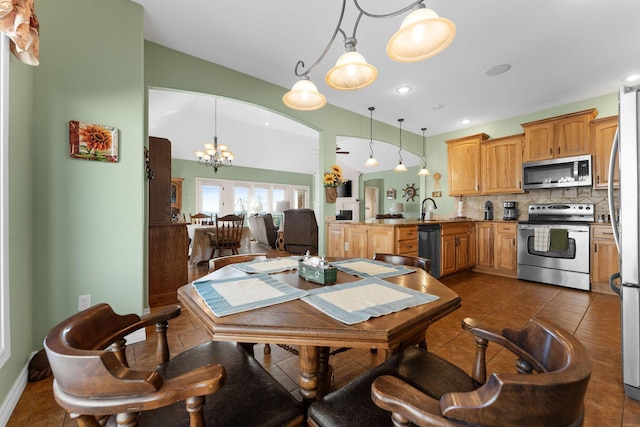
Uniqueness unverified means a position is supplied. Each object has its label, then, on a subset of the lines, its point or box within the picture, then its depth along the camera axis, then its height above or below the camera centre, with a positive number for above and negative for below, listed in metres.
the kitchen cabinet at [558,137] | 3.68 +1.13
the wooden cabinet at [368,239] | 3.31 -0.36
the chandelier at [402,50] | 1.20 +0.85
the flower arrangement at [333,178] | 3.89 +0.52
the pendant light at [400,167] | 4.85 +0.84
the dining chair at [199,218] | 6.34 -0.14
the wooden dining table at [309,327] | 0.76 -0.35
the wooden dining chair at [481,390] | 0.49 -0.41
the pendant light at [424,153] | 5.82 +1.33
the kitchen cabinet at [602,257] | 3.27 -0.57
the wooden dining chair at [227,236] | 4.55 -0.40
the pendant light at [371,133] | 4.39 +1.44
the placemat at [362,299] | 0.88 -0.33
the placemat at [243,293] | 0.92 -0.33
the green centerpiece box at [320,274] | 1.22 -0.29
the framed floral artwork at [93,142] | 1.90 +0.54
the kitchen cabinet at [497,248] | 4.16 -0.59
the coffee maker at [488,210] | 4.78 +0.05
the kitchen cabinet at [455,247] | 3.88 -0.55
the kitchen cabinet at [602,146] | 3.49 +0.90
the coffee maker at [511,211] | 4.51 +0.03
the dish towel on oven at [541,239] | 3.72 -0.38
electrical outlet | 1.93 -0.65
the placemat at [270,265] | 1.46 -0.31
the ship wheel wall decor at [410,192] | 8.46 +0.69
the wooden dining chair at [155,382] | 0.57 -0.42
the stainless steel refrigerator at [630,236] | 1.50 -0.14
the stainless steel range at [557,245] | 3.49 -0.46
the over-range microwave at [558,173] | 3.68 +0.59
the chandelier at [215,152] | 6.08 +1.49
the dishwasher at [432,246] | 3.77 -0.48
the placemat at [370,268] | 1.40 -0.32
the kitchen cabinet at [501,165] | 4.31 +0.82
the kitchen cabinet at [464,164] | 4.73 +0.90
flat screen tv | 9.64 +0.85
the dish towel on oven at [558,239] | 3.57 -0.36
